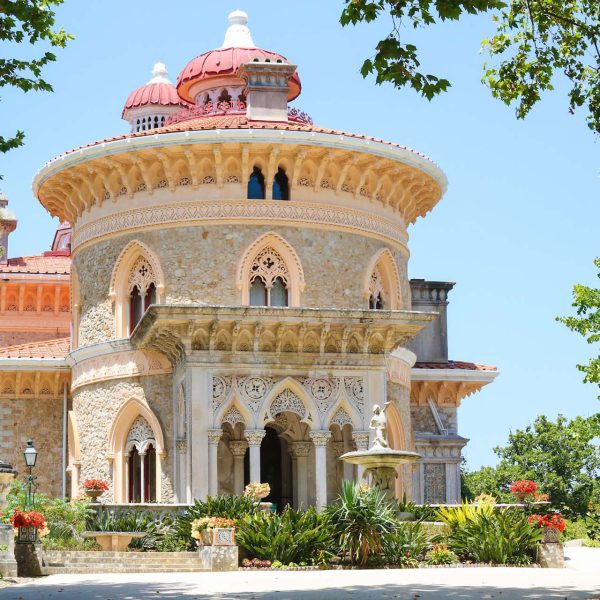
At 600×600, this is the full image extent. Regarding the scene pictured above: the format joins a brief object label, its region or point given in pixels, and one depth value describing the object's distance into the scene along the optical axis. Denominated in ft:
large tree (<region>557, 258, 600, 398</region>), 112.37
